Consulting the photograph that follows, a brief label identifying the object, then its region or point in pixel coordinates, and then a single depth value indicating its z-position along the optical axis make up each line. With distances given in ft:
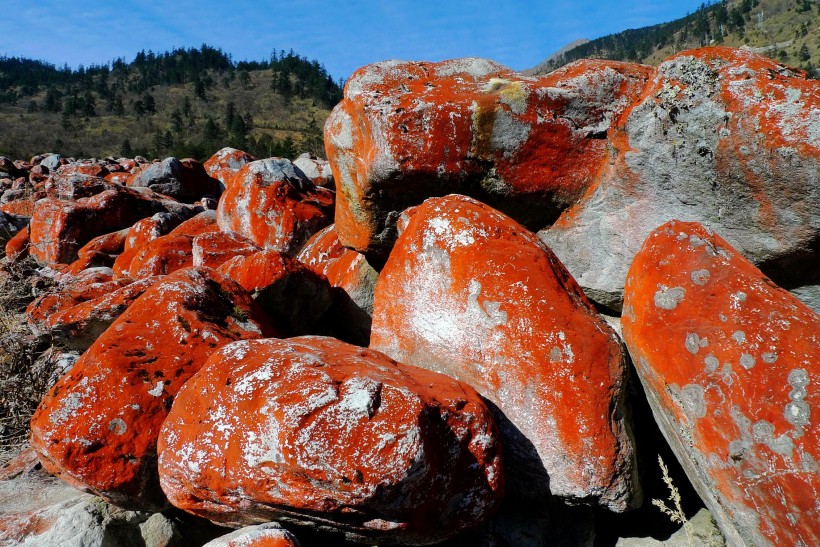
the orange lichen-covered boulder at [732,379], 7.21
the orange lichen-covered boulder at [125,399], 8.86
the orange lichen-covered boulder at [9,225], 32.68
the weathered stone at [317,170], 30.96
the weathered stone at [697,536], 8.96
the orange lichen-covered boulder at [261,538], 7.54
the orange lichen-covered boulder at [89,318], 13.61
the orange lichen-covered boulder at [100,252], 22.39
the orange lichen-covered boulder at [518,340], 8.80
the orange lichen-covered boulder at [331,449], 7.22
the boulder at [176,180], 34.60
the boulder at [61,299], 15.39
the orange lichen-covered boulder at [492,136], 12.62
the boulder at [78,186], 30.14
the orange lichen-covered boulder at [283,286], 13.37
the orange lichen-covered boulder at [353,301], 15.35
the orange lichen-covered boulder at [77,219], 25.31
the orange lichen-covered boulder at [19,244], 27.14
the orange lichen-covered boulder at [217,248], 16.06
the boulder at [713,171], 10.38
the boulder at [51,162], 68.48
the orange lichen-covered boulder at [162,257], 17.87
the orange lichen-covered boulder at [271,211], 19.06
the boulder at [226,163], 40.11
